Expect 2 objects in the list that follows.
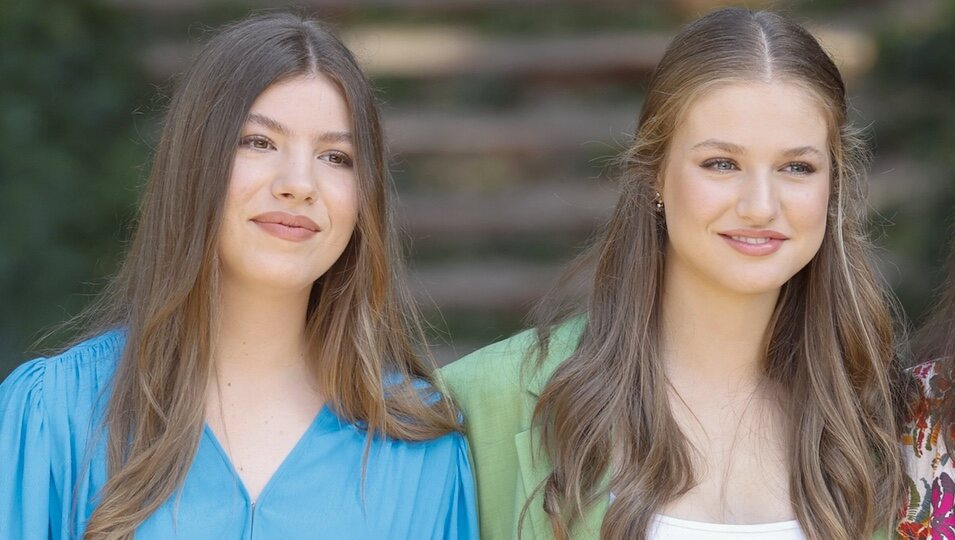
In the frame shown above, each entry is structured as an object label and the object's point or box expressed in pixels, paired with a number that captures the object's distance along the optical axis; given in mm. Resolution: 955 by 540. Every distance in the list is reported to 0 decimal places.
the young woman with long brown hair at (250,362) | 5680
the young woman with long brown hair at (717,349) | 6129
